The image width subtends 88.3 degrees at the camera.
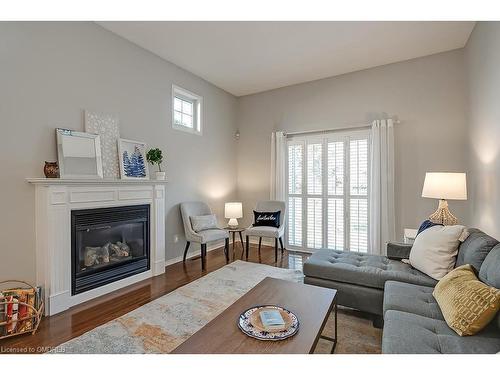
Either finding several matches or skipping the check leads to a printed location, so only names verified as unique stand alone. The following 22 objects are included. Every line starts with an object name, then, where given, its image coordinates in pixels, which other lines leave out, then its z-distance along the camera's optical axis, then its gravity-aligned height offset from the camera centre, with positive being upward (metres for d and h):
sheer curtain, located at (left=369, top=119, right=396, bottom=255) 3.99 -0.01
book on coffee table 1.45 -0.79
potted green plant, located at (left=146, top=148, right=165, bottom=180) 3.54 +0.39
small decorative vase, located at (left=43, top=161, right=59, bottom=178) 2.51 +0.17
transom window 4.19 +1.31
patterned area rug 1.89 -1.19
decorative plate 1.38 -0.80
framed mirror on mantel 2.69 +0.35
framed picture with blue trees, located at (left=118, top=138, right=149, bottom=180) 3.27 +0.36
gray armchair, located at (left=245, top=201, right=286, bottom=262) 4.23 -0.73
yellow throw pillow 1.34 -0.67
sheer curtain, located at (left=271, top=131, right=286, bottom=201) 4.88 +0.31
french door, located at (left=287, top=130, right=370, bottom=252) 4.31 -0.11
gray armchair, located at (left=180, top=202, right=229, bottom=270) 3.81 -0.72
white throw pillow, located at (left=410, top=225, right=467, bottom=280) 2.09 -0.55
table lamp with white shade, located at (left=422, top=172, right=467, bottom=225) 2.81 -0.04
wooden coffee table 1.30 -0.82
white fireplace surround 2.42 -0.40
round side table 4.42 -0.75
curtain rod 4.26 +0.97
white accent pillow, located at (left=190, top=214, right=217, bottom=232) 3.98 -0.58
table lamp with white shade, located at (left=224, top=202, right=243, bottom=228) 4.69 -0.50
